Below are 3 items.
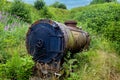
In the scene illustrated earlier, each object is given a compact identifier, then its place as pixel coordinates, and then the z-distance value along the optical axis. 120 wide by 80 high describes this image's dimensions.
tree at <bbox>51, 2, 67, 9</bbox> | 40.17
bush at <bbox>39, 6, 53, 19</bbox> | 24.26
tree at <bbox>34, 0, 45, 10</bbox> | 28.77
